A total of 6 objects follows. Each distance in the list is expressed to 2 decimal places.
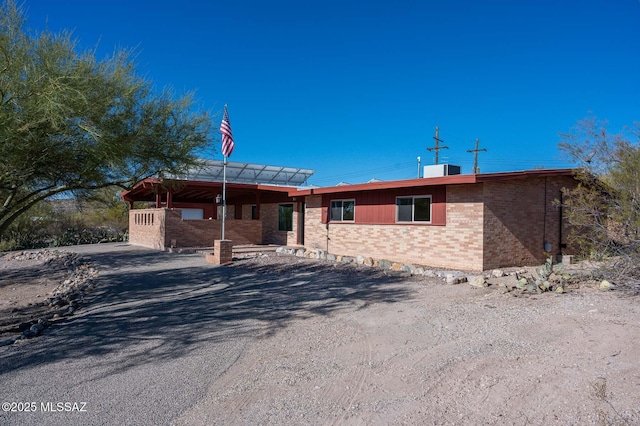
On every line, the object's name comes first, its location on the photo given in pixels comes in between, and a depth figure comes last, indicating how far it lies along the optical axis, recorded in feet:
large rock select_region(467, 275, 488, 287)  31.85
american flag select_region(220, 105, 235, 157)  47.42
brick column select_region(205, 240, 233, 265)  49.06
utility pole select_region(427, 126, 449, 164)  119.46
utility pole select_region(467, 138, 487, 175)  112.99
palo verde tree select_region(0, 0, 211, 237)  21.09
